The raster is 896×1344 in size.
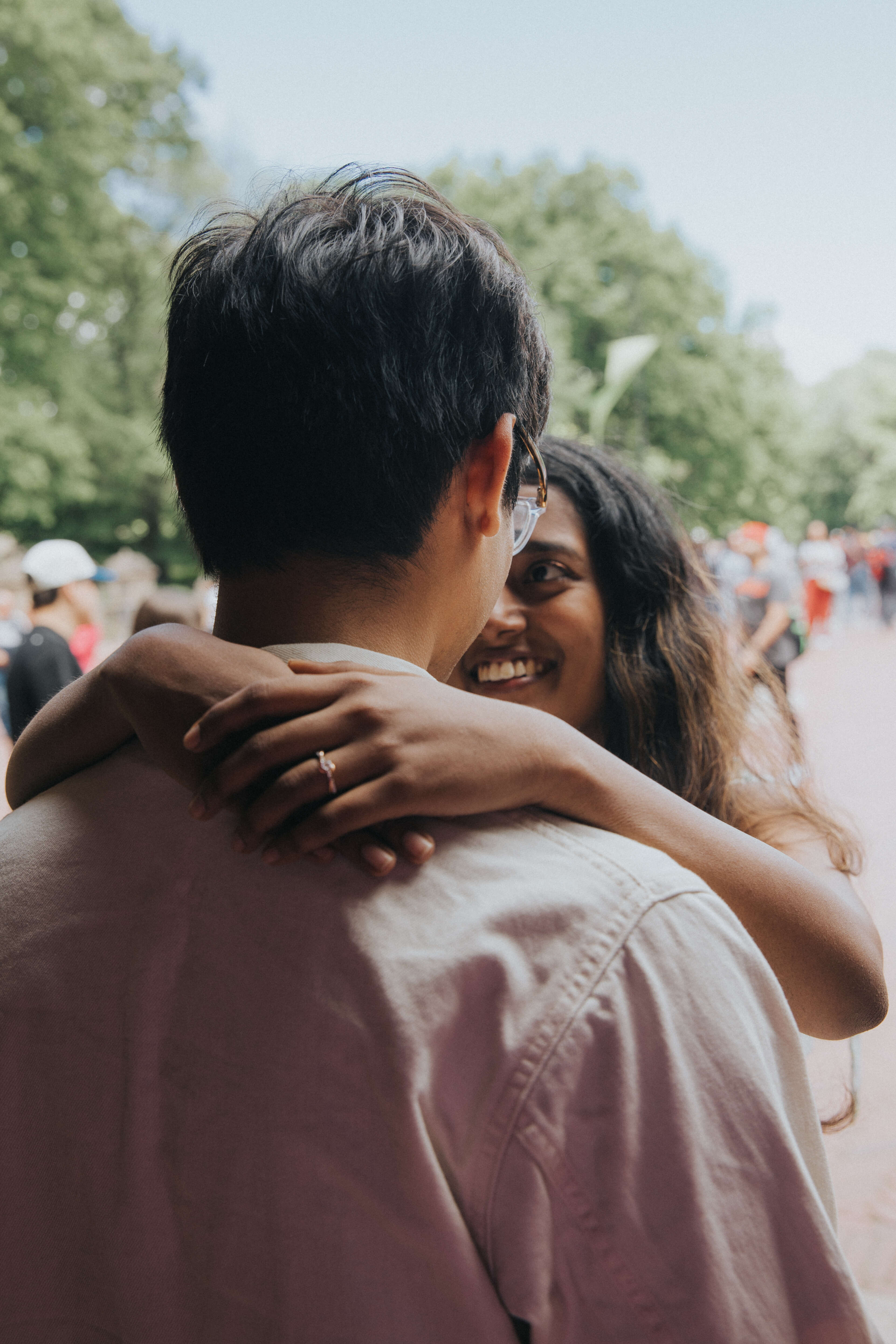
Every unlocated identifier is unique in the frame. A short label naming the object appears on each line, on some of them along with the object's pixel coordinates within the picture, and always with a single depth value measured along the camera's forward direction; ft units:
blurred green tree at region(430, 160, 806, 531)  89.40
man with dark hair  2.87
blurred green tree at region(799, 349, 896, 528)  151.02
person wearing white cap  16.85
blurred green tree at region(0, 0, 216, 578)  55.47
